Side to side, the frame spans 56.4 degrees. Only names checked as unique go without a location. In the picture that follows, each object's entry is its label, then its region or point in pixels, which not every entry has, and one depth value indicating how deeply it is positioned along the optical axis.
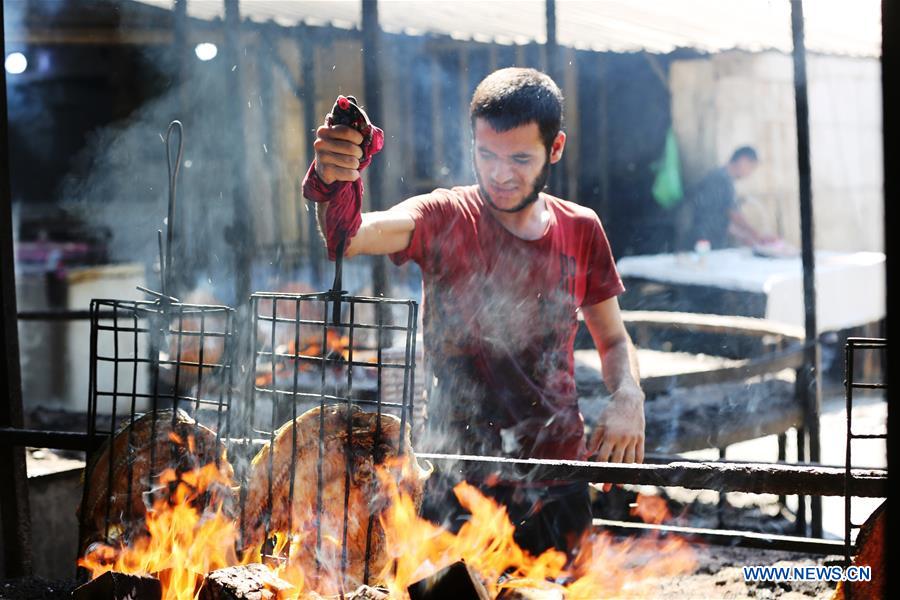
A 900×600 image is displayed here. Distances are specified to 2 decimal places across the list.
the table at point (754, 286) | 9.80
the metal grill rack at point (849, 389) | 2.38
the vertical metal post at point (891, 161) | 1.54
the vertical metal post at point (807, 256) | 5.67
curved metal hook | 2.97
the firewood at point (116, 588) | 2.63
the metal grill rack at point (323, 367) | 2.78
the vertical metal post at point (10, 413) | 3.77
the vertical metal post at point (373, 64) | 5.71
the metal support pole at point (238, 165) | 6.92
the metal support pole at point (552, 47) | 6.41
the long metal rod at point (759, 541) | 3.59
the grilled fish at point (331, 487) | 2.90
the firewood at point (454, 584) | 2.49
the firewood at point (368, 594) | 2.60
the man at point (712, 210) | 12.51
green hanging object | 12.47
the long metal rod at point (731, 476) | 2.56
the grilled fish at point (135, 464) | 3.14
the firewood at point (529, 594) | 2.84
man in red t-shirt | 3.76
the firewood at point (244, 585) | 2.53
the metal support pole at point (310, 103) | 8.87
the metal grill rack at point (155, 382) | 3.06
